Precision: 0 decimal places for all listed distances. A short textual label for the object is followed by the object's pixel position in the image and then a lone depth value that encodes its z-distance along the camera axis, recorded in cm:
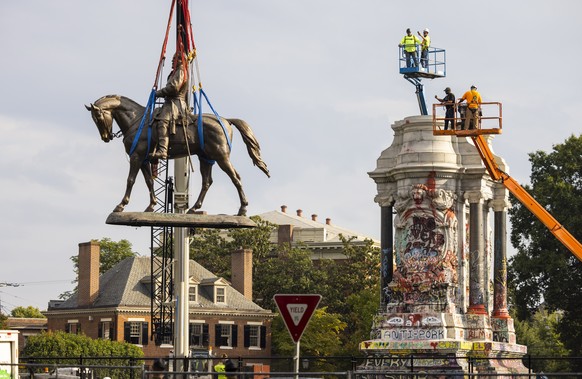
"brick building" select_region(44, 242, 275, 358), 10350
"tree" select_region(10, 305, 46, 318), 15999
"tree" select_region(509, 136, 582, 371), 9075
